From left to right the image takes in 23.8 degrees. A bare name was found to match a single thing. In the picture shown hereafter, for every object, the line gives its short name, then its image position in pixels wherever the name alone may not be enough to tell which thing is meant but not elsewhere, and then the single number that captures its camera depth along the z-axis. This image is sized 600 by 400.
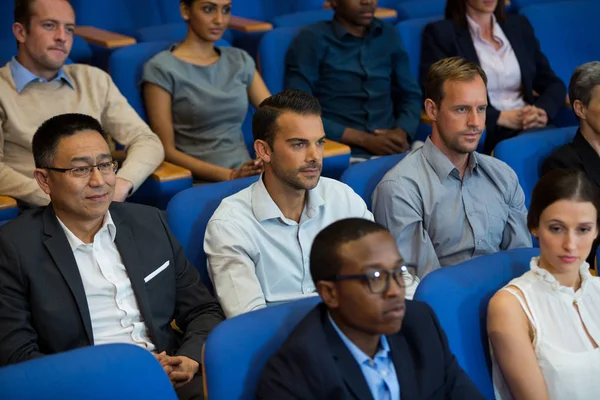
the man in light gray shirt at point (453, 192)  3.83
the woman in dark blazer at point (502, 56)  5.51
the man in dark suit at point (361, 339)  2.44
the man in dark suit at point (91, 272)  3.07
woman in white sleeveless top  2.91
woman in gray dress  4.90
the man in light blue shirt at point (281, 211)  3.45
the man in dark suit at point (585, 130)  4.35
